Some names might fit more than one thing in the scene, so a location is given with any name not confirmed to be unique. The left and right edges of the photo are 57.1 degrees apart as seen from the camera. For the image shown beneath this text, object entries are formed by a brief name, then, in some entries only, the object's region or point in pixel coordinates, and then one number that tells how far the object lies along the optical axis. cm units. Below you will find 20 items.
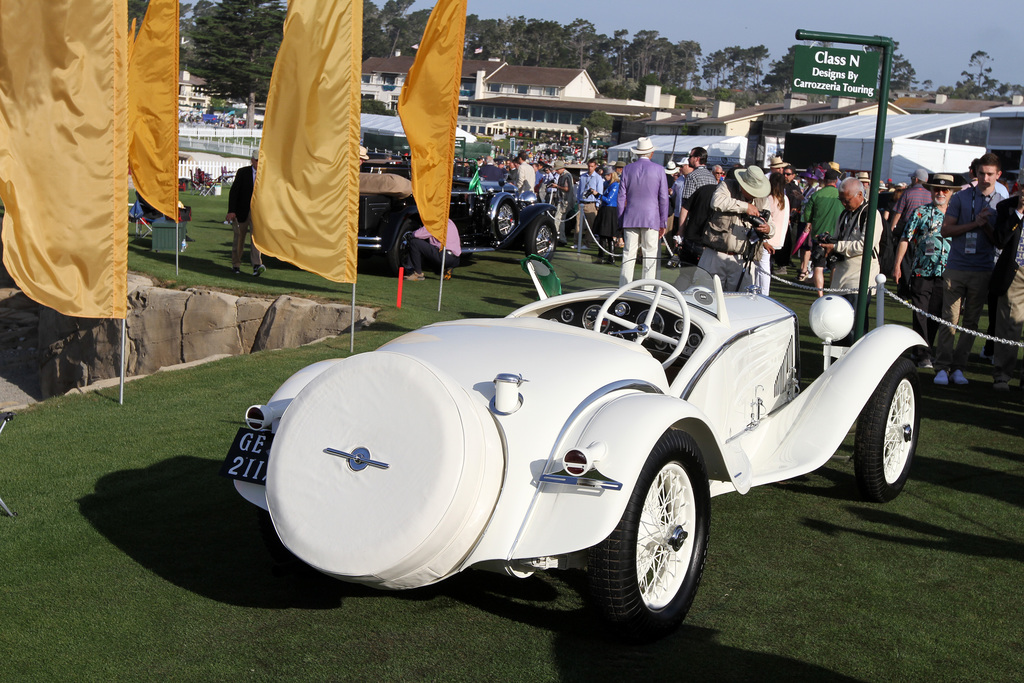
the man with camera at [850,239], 896
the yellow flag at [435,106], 1059
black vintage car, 1448
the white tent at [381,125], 4422
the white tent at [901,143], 2734
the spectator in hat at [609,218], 1731
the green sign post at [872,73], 744
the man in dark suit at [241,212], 1387
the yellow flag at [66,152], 691
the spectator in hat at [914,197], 1180
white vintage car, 338
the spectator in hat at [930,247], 906
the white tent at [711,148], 3834
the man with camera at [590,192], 1986
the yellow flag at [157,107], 1186
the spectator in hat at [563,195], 2125
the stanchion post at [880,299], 778
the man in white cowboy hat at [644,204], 1151
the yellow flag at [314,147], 895
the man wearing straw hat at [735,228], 837
